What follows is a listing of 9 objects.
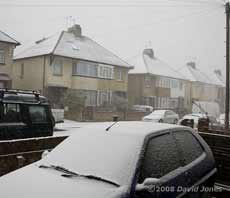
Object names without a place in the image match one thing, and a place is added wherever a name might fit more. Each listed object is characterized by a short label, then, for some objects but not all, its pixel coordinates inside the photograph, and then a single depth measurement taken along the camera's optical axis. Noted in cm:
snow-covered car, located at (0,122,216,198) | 343
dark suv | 823
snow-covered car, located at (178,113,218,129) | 2845
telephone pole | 1917
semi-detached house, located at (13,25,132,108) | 3112
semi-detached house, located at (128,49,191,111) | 4216
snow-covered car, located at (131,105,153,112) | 3588
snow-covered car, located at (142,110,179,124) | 2512
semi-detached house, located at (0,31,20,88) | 2767
